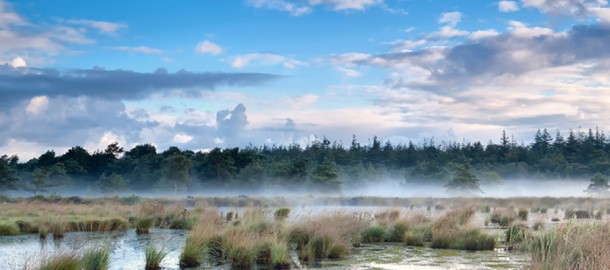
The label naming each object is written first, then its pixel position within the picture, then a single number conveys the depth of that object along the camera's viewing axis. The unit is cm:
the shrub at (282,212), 2561
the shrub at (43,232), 2022
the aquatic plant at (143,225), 2285
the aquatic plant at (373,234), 1980
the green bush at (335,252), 1552
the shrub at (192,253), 1390
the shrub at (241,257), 1397
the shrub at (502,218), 2614
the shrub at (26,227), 2248
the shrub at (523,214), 2939
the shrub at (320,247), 1555
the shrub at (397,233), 2009
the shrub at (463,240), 1727
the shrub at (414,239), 1869
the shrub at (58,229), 2056
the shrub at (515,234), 1792
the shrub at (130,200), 5408
